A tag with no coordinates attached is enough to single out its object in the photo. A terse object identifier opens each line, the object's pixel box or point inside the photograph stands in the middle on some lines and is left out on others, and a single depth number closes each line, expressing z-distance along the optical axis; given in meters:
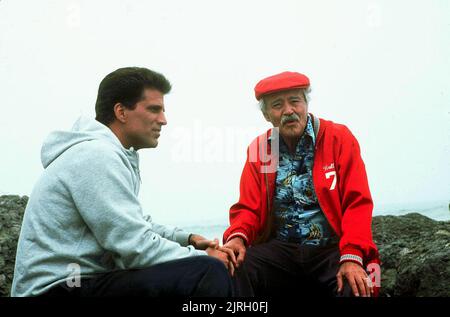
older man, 3.43
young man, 2.55
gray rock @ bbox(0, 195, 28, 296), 4.19
